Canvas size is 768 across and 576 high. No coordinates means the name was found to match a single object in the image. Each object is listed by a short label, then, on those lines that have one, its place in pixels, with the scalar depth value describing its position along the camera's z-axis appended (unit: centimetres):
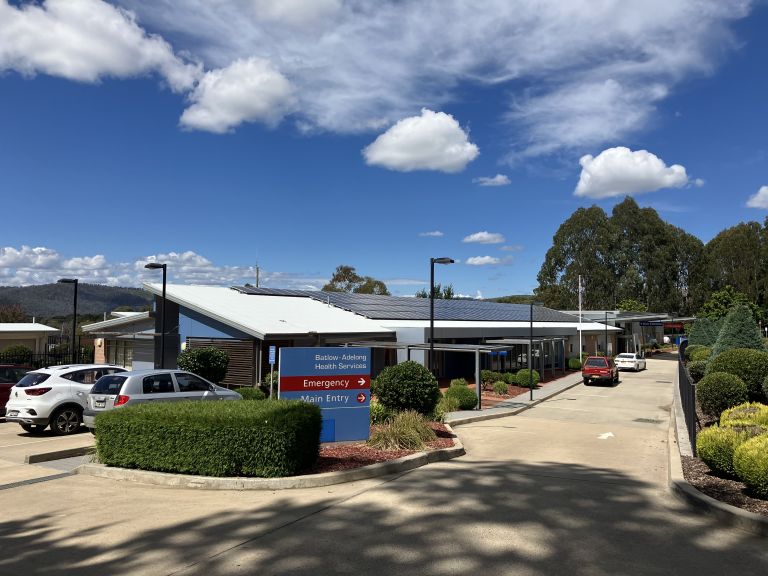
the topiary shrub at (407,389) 1427
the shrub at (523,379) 3106
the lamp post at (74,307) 2483
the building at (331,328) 2466
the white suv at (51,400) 1381
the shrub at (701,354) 2881
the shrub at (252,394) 1896
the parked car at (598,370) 3412
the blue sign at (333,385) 1119
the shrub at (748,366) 1772
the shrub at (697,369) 2452
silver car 1201
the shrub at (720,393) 1494
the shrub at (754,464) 732
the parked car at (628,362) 4556
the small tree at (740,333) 2265
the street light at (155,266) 2184
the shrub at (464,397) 2147
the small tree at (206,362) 2242
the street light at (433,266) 1811
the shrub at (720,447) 862
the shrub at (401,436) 1134
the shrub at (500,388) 2680
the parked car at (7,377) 1683
